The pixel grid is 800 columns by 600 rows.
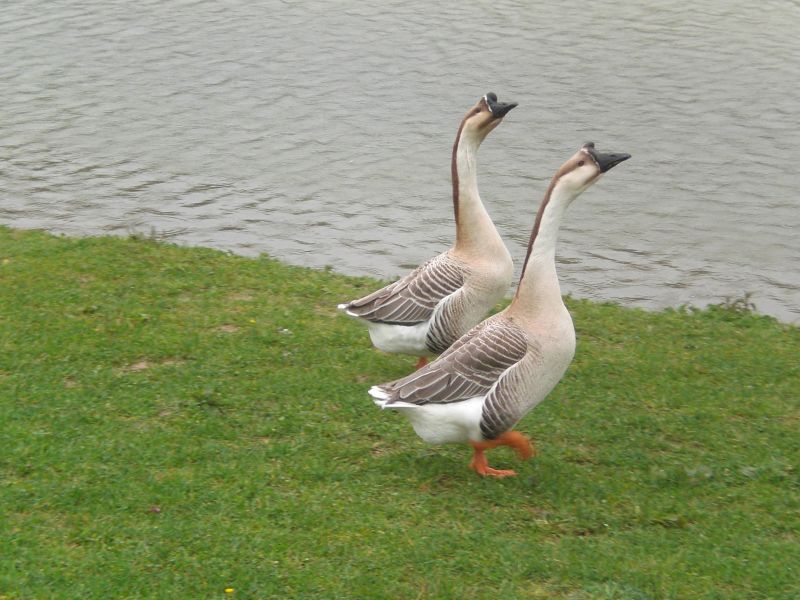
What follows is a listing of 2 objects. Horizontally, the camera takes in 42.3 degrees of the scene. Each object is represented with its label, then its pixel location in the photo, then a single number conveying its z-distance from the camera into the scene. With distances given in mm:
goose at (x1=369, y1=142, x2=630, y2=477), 5629
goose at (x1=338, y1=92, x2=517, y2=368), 6789
